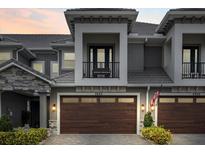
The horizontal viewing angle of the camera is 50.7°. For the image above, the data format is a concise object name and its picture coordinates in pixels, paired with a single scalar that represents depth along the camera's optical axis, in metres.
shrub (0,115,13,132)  10.16
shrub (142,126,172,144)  9.65
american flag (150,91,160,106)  11.64
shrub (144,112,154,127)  11.55
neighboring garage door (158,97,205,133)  12.56
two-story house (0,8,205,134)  11.87
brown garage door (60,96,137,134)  12.50
